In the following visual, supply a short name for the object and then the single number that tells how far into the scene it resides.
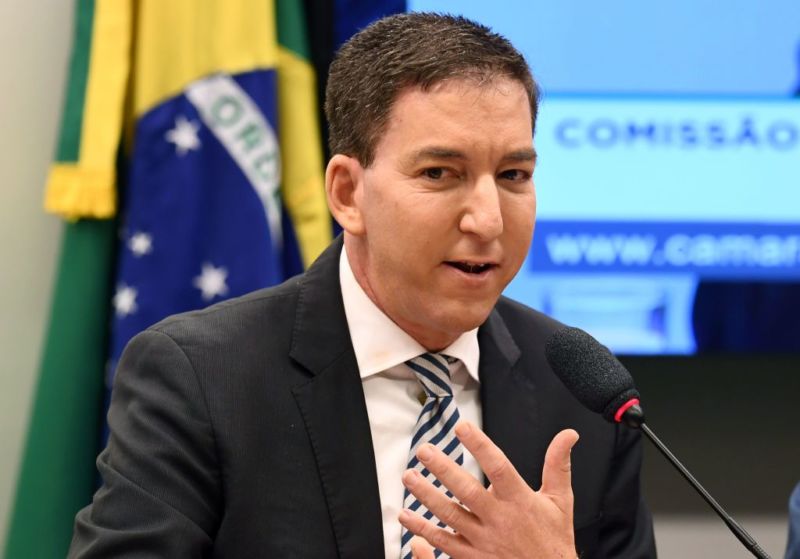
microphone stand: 2.25
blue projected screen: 3.00
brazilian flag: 2.85
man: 2.40
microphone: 2.30
